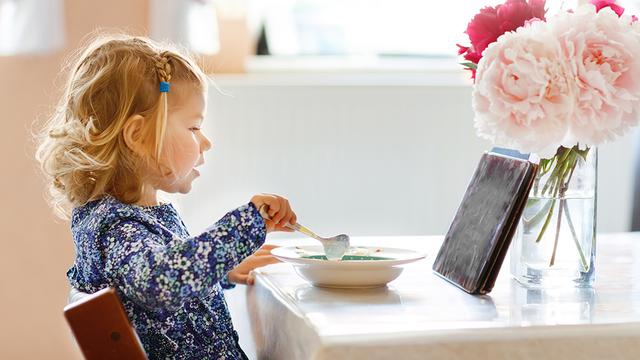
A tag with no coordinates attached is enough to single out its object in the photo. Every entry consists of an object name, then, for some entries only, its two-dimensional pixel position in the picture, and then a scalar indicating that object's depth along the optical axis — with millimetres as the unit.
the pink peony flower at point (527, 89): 1103
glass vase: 1209
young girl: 1234
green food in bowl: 1353
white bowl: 1170
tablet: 1162
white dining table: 950
